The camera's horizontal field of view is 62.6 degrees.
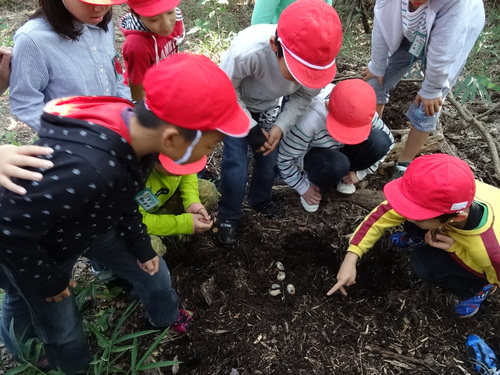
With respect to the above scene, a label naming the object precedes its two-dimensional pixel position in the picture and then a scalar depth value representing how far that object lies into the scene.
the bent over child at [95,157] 1.03
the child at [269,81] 1.63
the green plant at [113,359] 1.60
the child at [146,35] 1.93
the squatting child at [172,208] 1.89
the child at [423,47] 2.07
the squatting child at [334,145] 1.99
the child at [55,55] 1.60
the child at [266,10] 2.35
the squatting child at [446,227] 1.56
